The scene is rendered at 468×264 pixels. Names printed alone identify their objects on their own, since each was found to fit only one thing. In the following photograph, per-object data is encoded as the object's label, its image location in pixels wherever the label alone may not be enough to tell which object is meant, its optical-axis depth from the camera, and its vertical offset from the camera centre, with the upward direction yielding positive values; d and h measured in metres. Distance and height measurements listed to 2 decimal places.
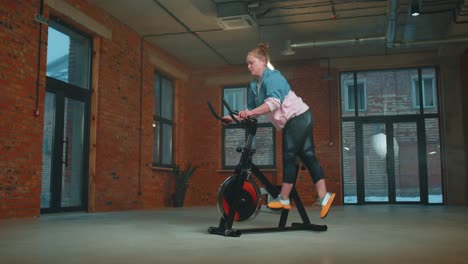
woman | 3.54 +0.35
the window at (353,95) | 10.53 +1.61
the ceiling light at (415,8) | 7.13 +2.43
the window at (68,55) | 6.63 +1.68
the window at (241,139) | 10.81 +0.67
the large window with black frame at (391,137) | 10.08 +0.68
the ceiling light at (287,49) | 8.95 +2.28
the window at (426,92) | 10.23 +1.65
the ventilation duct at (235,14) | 7.23 +2.38
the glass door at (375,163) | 10.21 +0.10
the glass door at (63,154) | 6.46 +0.20
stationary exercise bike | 3.51 -0.19
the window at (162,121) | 9.71 +1.00
